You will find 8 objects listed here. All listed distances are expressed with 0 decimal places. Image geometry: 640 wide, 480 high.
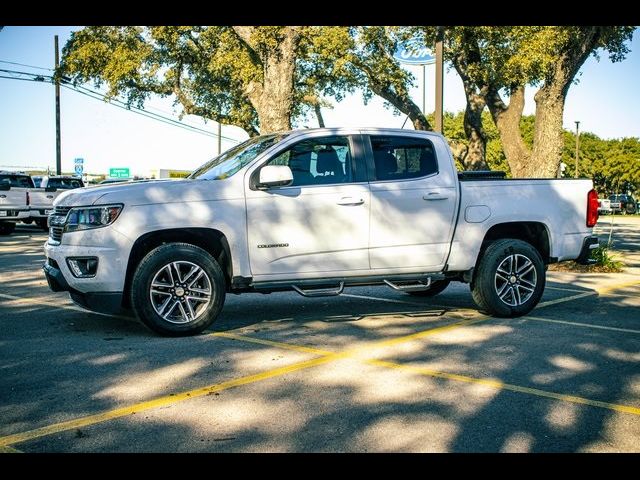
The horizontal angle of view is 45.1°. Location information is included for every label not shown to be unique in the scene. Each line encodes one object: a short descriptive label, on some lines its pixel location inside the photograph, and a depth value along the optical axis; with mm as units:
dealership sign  24297
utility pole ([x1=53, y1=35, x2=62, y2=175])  39188
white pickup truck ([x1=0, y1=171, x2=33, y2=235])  23948
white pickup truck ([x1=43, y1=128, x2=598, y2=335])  7320
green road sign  97775
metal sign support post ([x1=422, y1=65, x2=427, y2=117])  28594
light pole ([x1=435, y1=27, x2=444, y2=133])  16719
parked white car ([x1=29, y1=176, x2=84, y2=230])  24922
